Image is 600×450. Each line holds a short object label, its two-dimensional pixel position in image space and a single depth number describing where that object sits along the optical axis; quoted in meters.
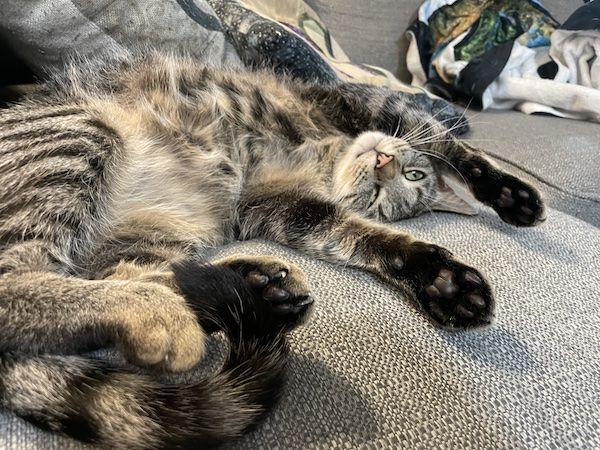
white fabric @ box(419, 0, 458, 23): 0.72
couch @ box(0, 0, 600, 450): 0.18
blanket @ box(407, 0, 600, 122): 0.61
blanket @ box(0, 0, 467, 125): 0.34
